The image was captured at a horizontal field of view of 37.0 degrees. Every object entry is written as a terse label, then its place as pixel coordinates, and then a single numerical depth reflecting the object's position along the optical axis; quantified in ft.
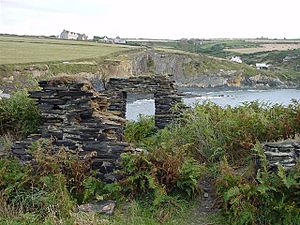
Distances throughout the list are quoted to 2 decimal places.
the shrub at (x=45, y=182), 23.35
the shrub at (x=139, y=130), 39.27
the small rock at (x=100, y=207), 23.38
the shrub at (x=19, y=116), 31.42
